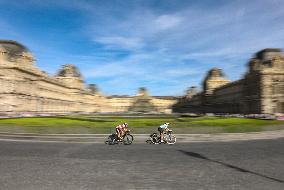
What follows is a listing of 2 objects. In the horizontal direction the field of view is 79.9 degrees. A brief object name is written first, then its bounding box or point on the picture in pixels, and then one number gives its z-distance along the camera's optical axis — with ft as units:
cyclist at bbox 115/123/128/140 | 36.92
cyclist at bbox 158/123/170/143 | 37.45
